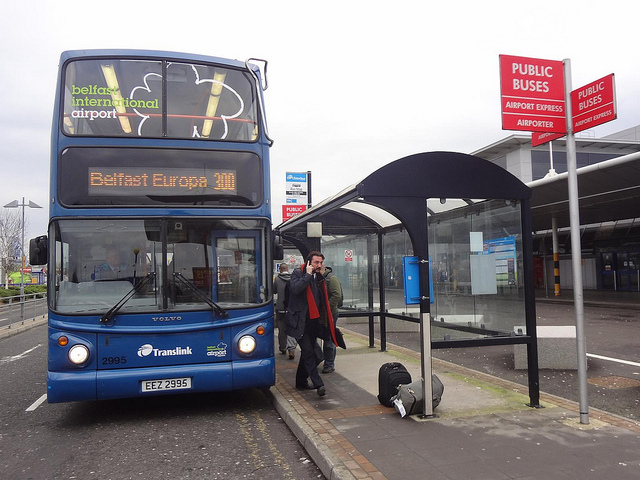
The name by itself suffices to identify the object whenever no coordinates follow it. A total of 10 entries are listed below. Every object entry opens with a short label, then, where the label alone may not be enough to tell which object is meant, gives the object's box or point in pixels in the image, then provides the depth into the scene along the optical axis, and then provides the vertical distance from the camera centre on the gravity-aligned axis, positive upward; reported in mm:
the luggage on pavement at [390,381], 6289 -1301
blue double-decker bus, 6176 +473
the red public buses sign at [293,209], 22297 +2549
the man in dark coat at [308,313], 6922 -541
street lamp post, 28698 +3923
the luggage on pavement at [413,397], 5820 -1389
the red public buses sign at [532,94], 5613 +1788
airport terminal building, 19062 +2641
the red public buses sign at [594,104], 5297 +1619
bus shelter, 5969 +272
